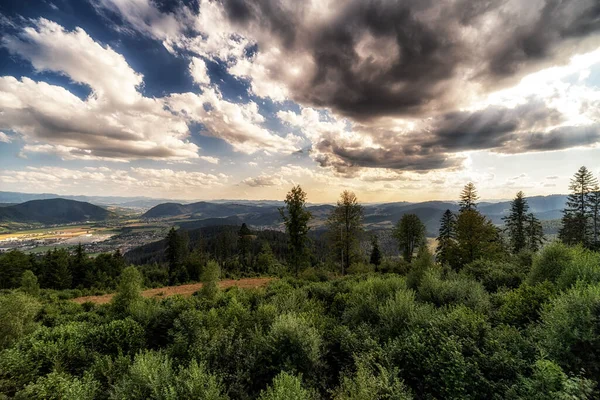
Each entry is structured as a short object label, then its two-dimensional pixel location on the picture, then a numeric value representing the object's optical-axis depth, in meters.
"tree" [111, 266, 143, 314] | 18.27
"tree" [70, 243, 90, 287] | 49.56
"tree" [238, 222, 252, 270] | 59.16
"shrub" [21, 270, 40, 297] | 27.65
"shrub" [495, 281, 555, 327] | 10.08
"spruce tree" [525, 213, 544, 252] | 45.50
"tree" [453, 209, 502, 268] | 28.06
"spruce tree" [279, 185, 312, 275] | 31.23
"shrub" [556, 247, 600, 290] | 10.51
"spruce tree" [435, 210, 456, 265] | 30.11
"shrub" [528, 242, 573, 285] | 13.59
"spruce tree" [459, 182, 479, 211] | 40.41
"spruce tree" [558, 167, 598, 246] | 37.15
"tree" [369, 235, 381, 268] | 47.53
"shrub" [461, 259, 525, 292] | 17.28
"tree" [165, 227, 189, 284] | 47.81
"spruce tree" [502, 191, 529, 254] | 44.25
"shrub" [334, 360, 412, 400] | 6.29
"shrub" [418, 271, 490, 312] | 12.24
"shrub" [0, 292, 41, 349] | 12.07
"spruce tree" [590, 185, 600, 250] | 37.09
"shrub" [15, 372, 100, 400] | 7.04
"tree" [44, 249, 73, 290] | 45.00
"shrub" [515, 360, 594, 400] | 5.42
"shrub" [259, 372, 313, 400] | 6.20
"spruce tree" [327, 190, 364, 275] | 33.50
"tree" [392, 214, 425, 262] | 44.03
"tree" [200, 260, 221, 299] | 22.08
